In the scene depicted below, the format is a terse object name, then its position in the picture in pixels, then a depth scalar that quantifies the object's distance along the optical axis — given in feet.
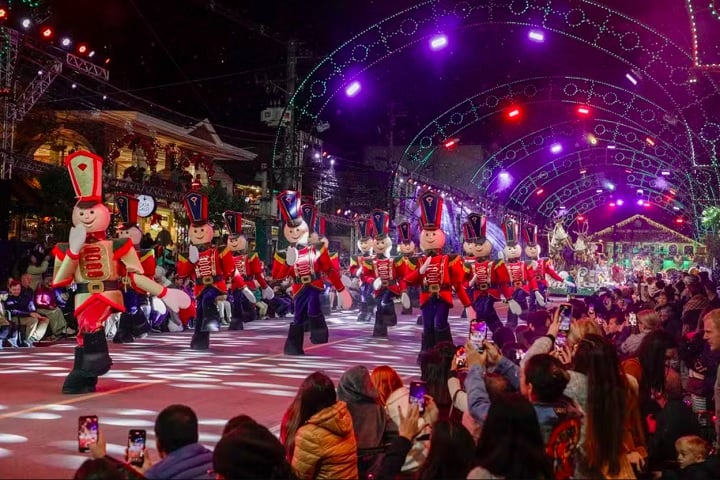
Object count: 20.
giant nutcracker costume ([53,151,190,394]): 32.89
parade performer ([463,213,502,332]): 53.36
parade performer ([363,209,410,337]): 61.72
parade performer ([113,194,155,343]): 44.88
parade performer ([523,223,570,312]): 84.17
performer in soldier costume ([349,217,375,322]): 74.95
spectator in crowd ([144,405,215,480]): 14.71
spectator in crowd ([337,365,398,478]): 18.65
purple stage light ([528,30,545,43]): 59.06
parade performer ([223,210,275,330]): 64.18
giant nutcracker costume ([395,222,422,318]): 57.67
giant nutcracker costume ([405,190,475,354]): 46.14
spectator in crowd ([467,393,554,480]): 12.35
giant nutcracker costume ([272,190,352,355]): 48.91
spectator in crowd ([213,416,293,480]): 13.12
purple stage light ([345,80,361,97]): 68.51
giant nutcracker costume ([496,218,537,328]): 56.18
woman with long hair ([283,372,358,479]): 16.34
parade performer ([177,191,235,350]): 49.70
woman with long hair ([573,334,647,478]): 14.55
